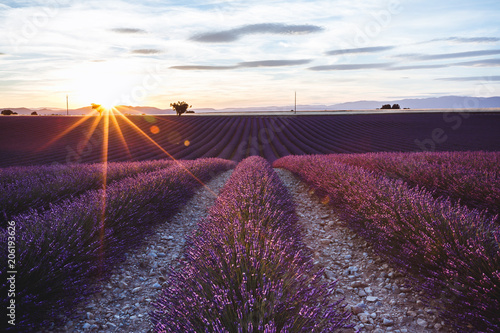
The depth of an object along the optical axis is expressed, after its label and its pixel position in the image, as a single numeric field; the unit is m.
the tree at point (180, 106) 56.36
